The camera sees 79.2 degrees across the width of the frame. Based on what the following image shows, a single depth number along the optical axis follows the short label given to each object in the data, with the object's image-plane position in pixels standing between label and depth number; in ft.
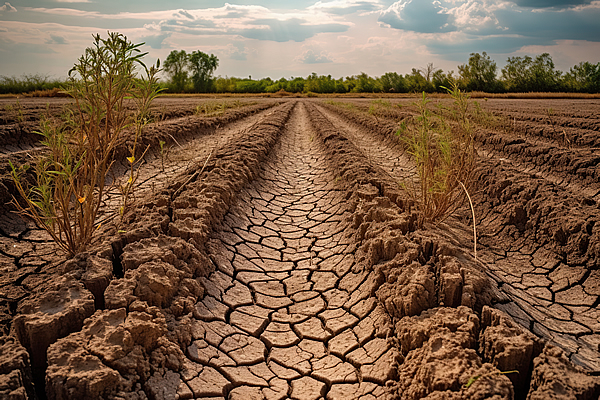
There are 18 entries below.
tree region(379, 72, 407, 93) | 141.77
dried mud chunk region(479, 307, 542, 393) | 5.60
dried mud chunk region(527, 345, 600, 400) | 5.00
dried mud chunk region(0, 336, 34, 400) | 4.79
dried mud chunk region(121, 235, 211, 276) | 8.19
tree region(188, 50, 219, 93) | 172.65
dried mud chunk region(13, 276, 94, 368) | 5.89
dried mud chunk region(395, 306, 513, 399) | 5.30
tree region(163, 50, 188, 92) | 167.63
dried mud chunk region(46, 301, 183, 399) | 5.18
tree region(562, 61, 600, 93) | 101.81
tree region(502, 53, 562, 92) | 109.19
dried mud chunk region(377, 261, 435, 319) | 7.37
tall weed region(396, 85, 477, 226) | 11.32
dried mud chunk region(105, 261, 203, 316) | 6.98
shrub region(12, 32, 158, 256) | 8.52
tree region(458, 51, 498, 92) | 110.24
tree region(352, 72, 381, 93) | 170.79
